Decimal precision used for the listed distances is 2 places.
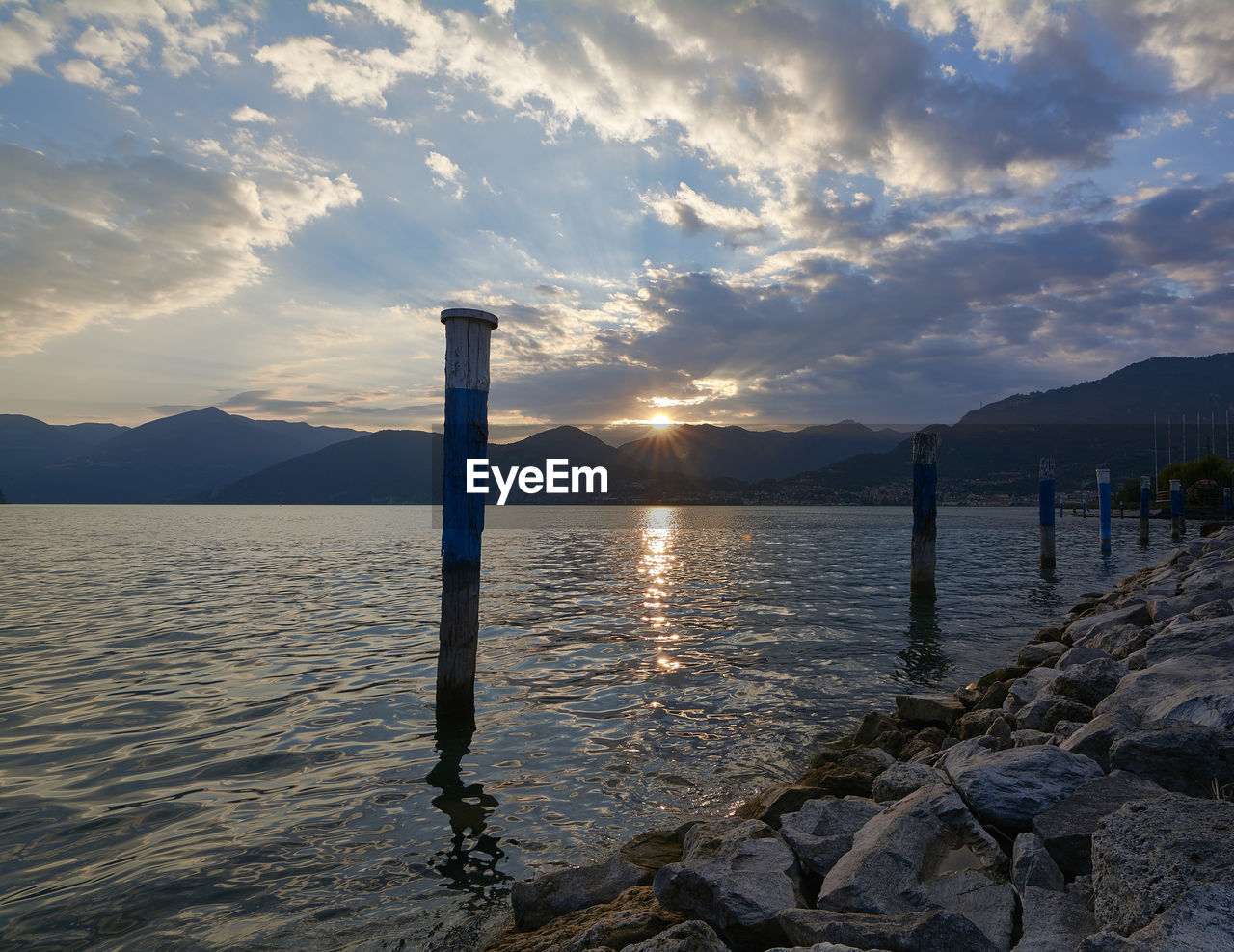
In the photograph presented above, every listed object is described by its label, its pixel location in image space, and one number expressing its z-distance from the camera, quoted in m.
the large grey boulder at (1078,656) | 7.79
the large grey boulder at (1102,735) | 4.66
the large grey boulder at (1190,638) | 6.31
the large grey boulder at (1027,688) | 7.19
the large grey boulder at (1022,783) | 4.11
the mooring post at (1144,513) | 38.66
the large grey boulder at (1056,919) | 3.01
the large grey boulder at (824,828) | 4.39
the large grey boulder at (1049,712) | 5.93
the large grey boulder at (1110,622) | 9.77
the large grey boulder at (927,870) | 3.53
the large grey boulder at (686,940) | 3.11
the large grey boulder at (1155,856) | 2.73
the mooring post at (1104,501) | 34.44
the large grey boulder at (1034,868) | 3.52
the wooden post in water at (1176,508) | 43.38
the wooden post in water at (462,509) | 8.24
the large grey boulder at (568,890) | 4.40
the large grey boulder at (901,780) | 5.26
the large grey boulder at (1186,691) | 4.50
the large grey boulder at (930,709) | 7.57
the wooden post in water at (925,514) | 18.25
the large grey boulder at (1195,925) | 2.38
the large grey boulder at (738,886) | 3.66
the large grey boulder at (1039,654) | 10.05
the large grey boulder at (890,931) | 3.06
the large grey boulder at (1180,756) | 3.84
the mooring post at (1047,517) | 27.22
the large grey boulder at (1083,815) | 3.57
